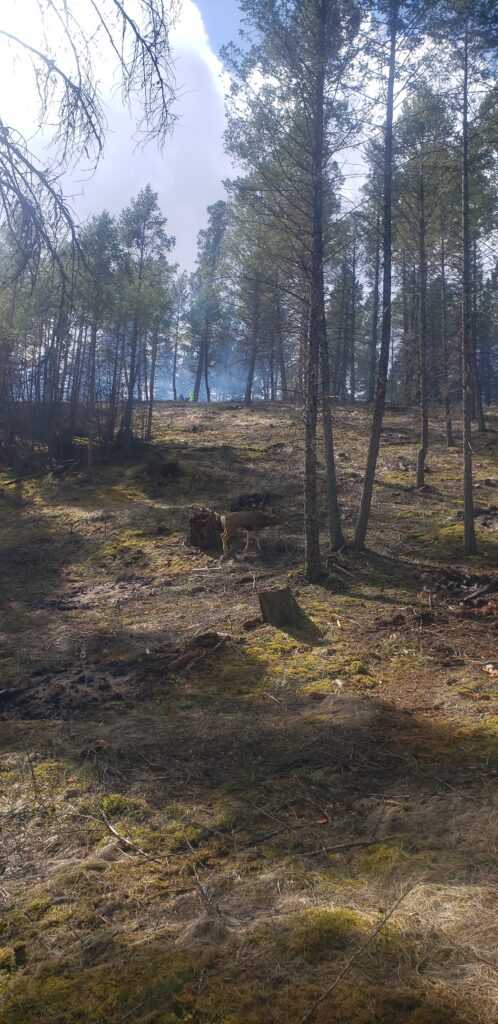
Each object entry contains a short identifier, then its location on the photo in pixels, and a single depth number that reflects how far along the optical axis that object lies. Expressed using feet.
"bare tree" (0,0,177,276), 14.35
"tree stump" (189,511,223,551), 49.52
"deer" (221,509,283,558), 46.14
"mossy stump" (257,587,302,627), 31.63
